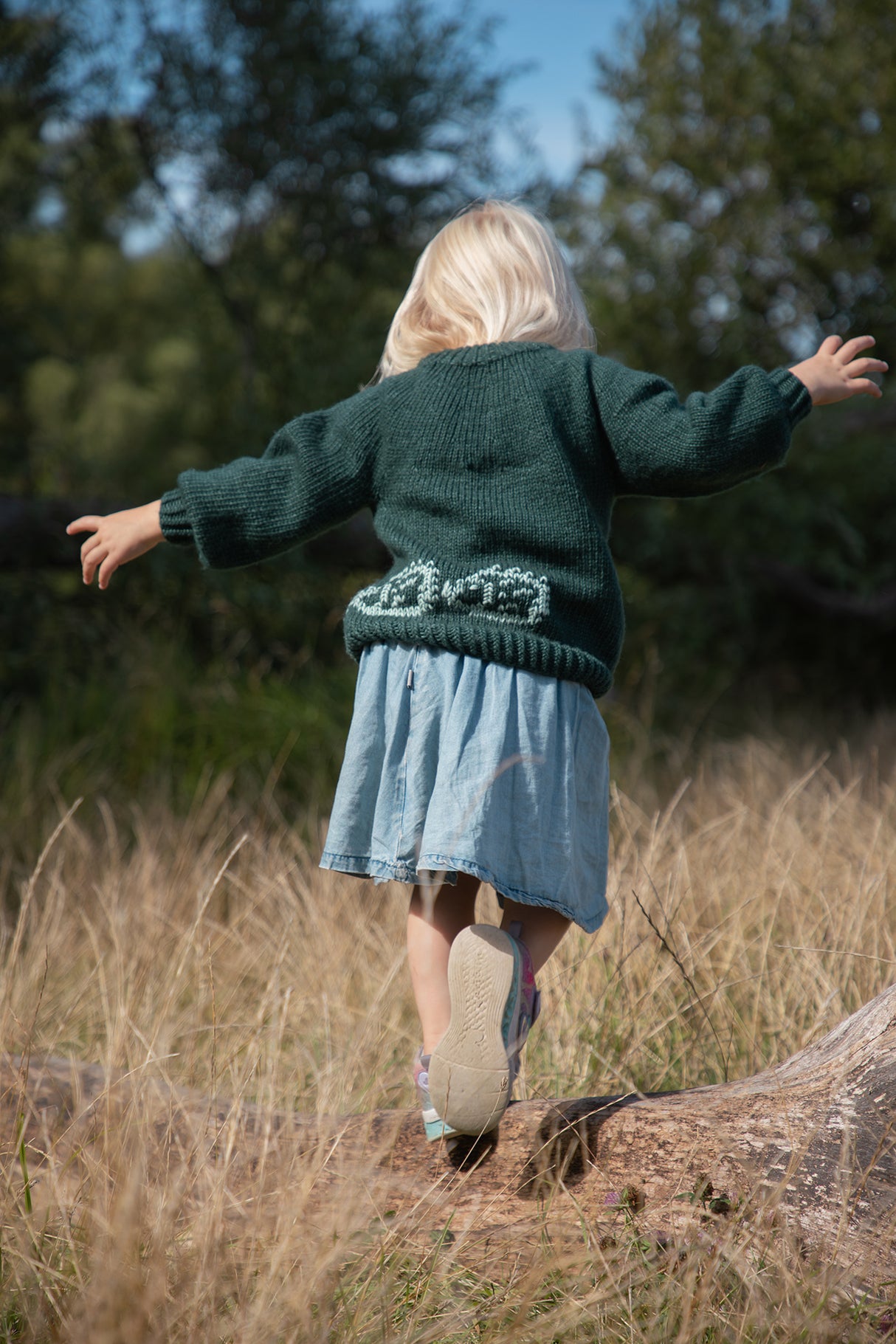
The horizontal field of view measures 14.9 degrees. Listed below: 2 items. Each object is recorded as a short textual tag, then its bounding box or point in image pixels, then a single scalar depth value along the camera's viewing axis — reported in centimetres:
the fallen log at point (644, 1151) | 333
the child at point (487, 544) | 347
